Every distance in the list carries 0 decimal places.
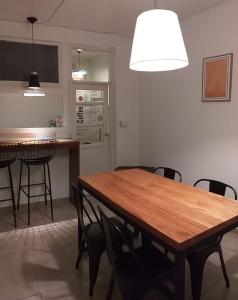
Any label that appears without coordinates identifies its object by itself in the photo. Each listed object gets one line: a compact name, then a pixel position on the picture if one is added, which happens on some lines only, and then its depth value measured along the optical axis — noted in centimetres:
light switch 477
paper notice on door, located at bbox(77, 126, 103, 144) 459
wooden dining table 138
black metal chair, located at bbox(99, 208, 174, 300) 162
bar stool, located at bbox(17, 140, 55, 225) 357
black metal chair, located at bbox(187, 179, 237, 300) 189
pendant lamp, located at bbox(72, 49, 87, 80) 443
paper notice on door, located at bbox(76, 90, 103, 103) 452
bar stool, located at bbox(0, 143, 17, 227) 339
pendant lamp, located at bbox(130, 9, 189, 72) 168
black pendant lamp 370
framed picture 321
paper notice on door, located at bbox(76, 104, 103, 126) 454
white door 454
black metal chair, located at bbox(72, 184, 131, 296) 209
